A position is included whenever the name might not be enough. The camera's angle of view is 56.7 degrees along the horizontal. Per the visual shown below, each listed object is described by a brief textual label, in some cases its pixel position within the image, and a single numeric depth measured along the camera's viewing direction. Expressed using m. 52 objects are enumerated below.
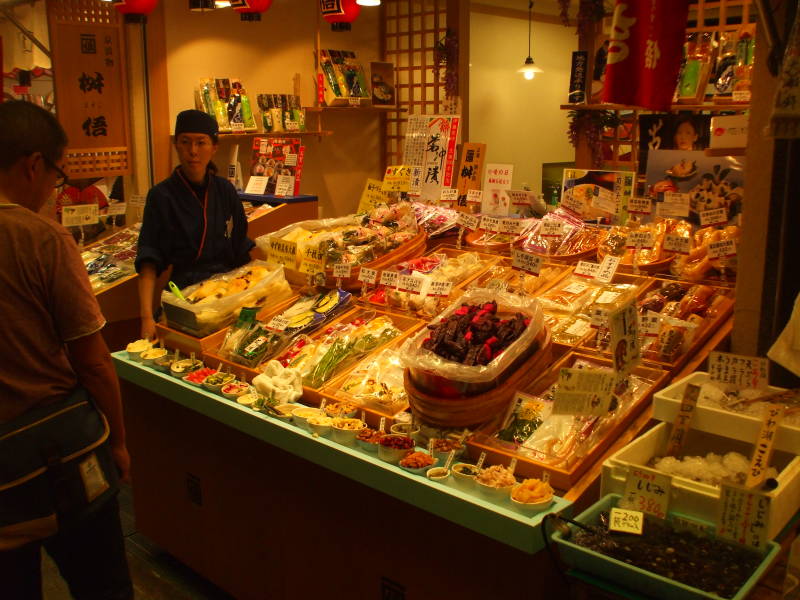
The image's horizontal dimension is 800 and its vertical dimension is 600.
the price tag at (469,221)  3.83
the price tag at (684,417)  2.09
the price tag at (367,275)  3.40
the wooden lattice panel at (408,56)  7.92
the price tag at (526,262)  2.96
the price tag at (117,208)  6.07
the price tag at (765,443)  1.82
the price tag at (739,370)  2.05
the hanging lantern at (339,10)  5.91
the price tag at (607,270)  3.04
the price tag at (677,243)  3.17
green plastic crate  1.58
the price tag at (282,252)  3.69
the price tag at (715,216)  3.24
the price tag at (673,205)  3.39
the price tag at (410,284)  3.22
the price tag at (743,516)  1.65
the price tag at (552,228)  3.51
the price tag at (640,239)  3.27
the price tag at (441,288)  3.12
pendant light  10.13
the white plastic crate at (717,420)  1.95
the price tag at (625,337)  2.09
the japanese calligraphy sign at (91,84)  5.73
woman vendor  3.58
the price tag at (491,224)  3.68
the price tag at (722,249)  2.92
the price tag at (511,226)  3.63
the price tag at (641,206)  3.57
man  1.93
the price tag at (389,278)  3.26
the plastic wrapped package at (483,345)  2.29
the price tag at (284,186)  5.98
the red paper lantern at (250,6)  5.59
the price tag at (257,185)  6.10
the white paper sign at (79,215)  5.42
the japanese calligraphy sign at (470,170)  4.45
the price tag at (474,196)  4.18
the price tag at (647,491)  1.83
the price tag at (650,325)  2.65
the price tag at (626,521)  1.78
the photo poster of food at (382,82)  7.84
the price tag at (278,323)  3.19
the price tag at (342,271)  3.44
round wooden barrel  2.30
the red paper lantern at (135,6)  5.20
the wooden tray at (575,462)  2.07
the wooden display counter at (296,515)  2.05
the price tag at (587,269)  3.07
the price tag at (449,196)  4.34
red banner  2.86
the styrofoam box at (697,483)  1.79
